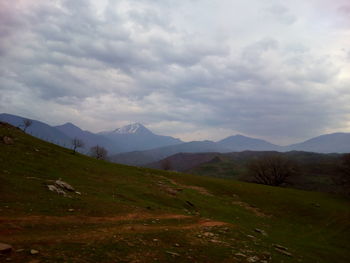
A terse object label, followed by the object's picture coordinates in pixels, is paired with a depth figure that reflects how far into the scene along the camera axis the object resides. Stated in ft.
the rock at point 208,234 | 60.47
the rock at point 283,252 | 62.77
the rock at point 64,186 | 84.63
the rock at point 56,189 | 78.53
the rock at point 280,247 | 68.31
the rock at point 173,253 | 43.87
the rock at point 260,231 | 86.89
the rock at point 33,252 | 34.95
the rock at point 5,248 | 33.85
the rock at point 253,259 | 48.46
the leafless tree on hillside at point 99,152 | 341.37
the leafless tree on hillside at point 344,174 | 204.24
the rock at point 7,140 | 132.05
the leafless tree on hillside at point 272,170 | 280.51
